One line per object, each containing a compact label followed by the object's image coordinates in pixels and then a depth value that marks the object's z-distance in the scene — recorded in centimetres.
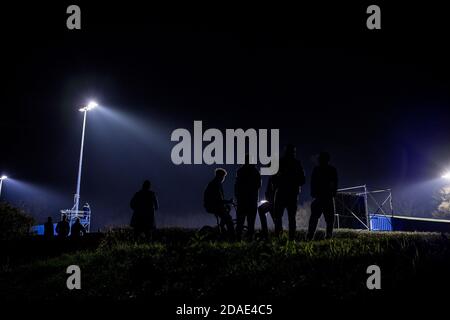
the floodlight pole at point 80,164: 2250
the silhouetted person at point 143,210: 1073
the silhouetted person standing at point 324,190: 854
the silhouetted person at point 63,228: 1686
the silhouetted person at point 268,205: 972
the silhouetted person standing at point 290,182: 872
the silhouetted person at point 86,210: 2679
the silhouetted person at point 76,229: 1603
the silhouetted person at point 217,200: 944
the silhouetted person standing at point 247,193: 902
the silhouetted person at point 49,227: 1647
